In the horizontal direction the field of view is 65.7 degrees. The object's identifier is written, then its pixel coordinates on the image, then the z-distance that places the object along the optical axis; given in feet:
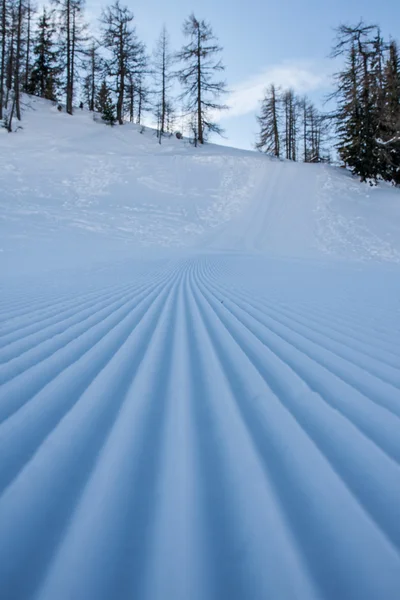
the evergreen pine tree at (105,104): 64.85
